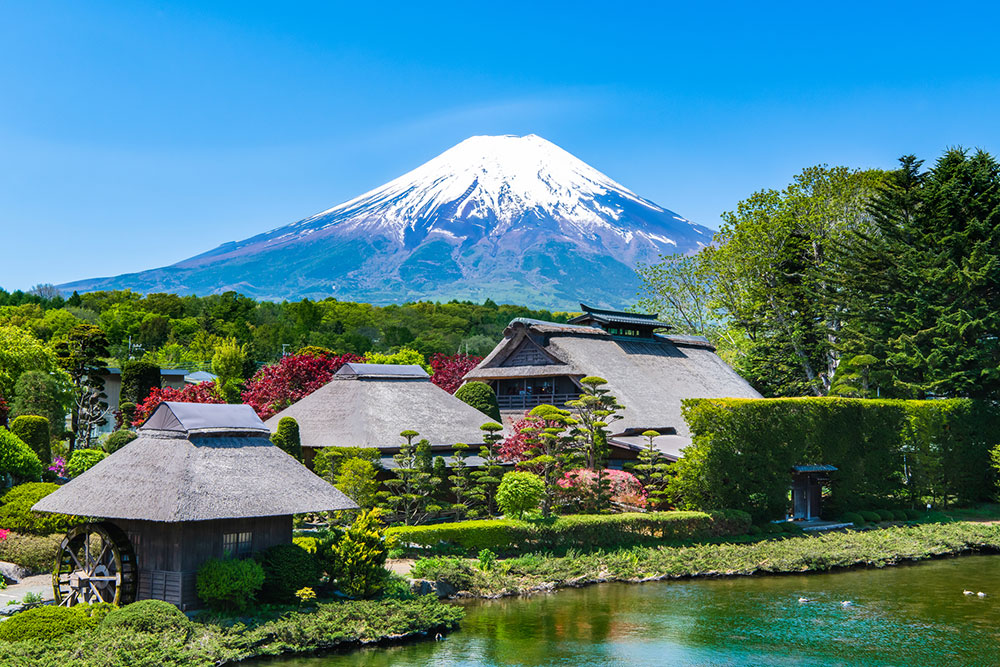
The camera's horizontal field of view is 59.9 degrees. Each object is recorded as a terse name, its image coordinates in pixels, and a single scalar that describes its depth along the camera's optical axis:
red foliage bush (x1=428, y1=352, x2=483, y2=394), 51.19
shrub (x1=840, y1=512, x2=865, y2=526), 35.98
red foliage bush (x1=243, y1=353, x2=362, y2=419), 43.81
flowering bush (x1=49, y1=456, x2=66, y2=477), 34.80
